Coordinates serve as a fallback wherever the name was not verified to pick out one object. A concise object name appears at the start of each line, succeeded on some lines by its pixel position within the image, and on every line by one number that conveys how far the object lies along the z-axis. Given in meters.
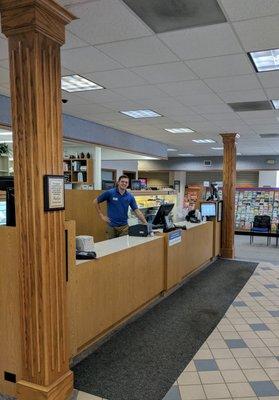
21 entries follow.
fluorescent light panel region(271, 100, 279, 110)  5.04
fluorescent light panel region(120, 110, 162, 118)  5.87
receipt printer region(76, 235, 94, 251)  3.31
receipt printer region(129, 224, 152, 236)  4.58
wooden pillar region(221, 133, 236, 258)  7.53
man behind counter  5.26
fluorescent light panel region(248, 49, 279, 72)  3.24
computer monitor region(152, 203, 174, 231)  5.05
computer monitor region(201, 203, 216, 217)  7.07
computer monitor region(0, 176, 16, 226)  2.63
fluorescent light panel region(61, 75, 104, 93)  4.11
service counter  2.58
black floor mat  2.74
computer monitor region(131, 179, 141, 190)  8.91
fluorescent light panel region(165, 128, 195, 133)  7.65
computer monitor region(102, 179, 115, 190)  7.74
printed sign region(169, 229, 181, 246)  4.88
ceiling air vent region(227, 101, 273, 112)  5.10
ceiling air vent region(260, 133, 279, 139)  8.11
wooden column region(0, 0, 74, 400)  2.25
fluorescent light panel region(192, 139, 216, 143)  9.48
